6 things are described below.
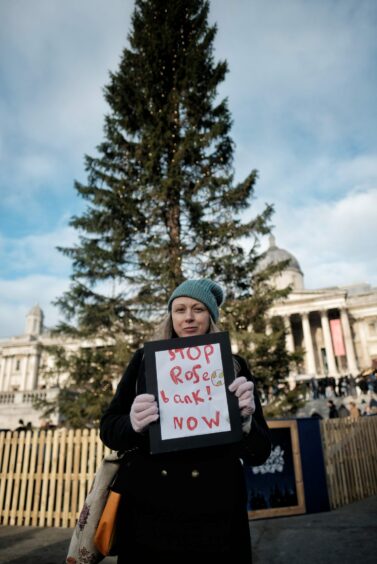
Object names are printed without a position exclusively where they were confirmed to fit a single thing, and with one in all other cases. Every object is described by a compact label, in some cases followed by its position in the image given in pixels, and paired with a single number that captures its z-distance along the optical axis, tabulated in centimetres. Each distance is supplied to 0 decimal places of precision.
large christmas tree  1185
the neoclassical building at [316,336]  4594
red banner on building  3993
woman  158
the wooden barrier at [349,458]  754
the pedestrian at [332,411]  1573
